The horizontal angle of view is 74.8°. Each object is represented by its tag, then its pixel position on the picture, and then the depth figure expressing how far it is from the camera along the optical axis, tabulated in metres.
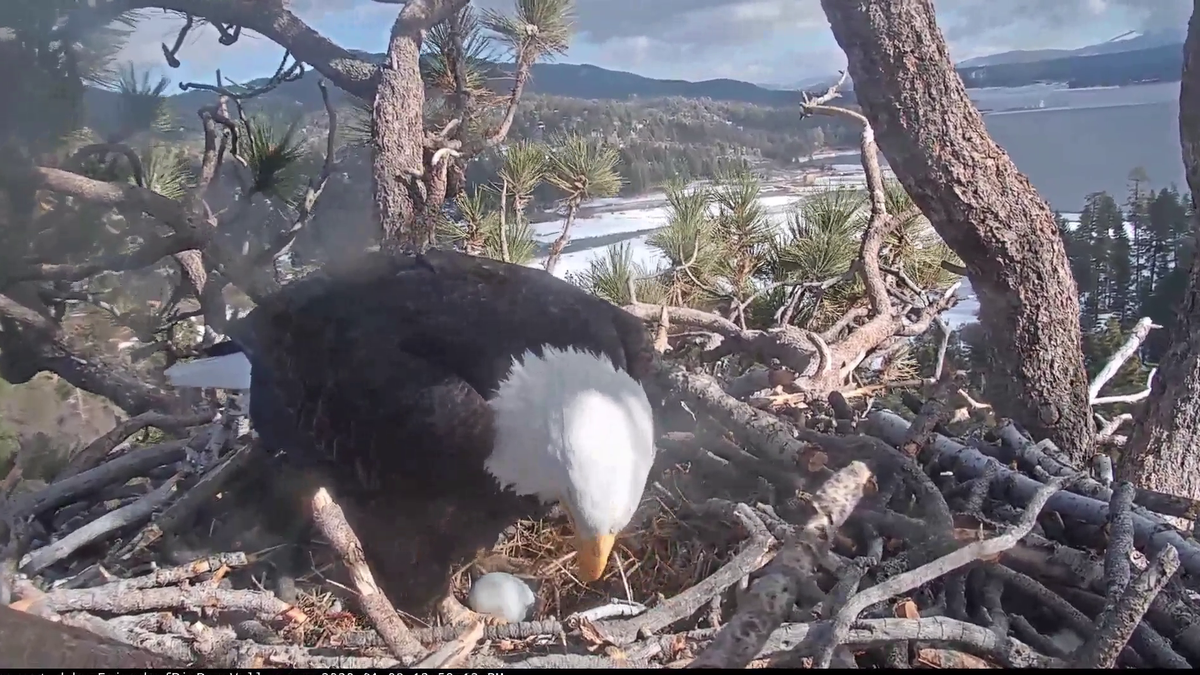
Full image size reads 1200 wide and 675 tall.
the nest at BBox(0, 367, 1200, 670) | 1.03
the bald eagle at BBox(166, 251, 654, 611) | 1.21
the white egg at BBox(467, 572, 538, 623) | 1.46
